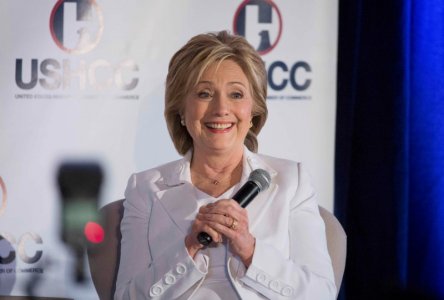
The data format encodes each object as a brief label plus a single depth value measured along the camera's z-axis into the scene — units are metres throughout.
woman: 4.56
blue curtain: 6.57
